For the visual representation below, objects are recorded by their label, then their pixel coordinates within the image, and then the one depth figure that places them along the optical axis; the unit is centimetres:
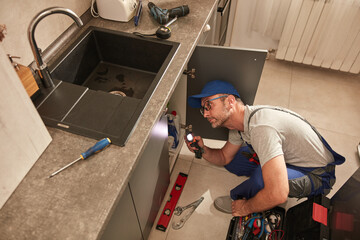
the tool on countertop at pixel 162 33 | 152
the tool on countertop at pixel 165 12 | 161
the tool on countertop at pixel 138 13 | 163
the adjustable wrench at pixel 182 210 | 188
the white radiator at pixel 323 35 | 232
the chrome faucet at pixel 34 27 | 103
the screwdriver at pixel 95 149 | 105
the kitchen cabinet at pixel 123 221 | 112
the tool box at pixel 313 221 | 124
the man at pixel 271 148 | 143
